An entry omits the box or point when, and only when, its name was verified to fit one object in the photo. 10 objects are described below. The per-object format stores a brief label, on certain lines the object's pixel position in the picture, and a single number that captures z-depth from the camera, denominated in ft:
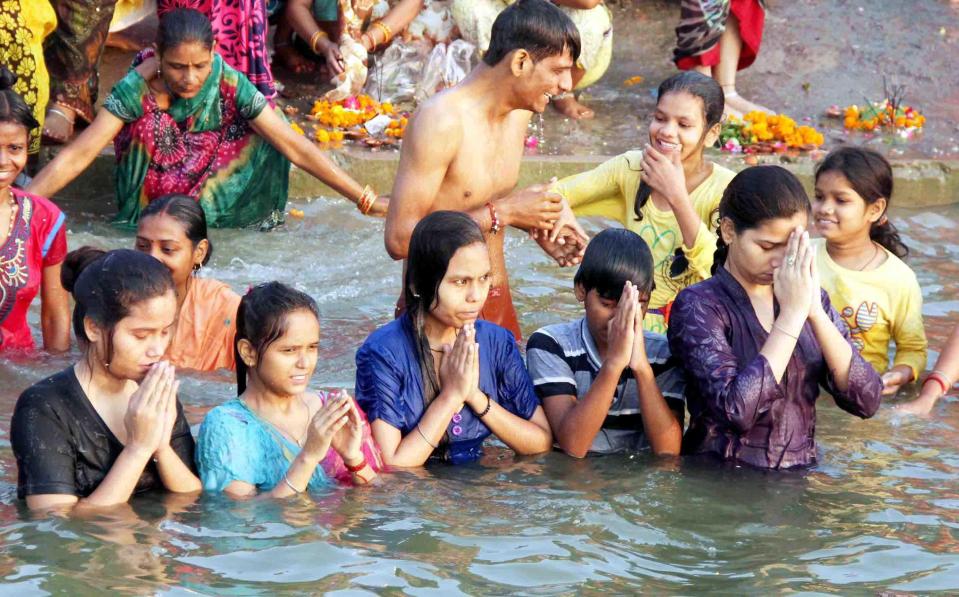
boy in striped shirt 30.83
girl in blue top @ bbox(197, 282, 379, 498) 28.81
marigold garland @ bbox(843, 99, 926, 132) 66.49
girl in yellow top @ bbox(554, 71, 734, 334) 36.01
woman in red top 38.04
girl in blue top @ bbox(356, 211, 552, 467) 31.09
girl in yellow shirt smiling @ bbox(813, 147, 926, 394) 37.40
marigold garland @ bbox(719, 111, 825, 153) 62.64
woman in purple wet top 30.04
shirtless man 35.27
